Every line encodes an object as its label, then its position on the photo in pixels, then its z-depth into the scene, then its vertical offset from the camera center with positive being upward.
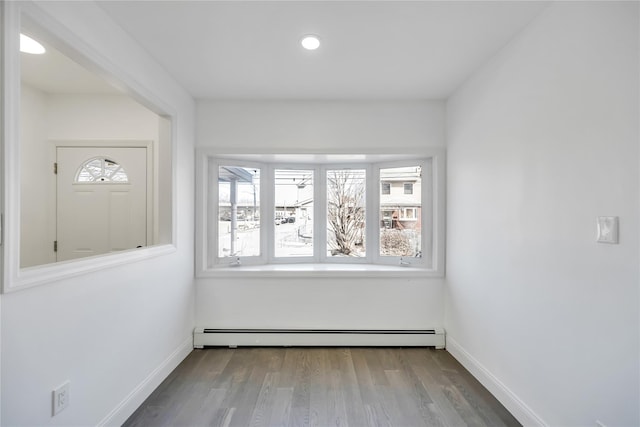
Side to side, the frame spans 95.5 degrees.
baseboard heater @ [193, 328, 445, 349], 2.83 -1.23
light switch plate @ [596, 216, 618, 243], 1.25 -0.07
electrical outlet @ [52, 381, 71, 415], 1.35 -0.89
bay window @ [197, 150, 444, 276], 3.10 +0.01
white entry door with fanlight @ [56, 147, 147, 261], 2.79 +0.10
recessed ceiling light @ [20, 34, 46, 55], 1.95 +1.13
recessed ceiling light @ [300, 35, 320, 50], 1.87 +1.11
